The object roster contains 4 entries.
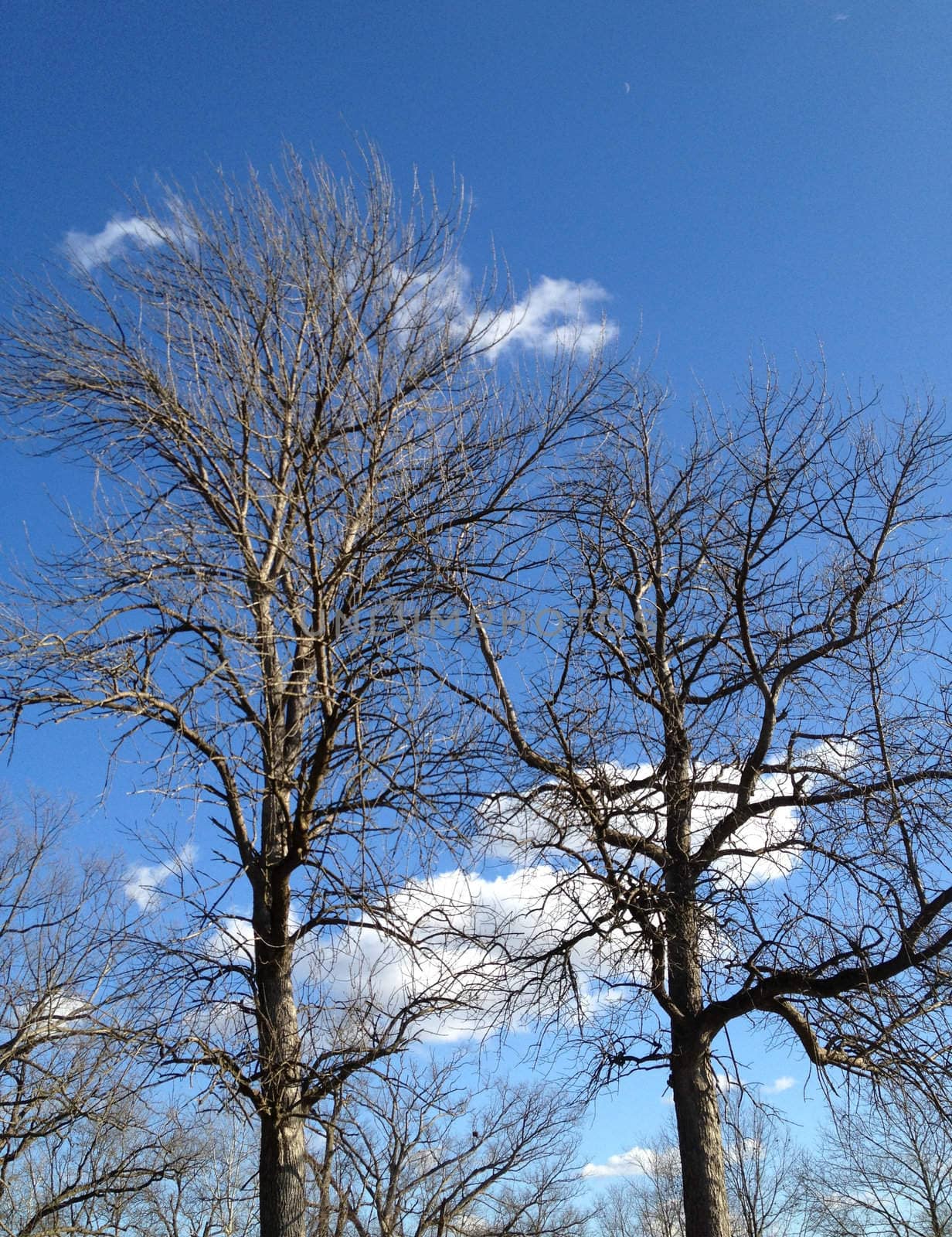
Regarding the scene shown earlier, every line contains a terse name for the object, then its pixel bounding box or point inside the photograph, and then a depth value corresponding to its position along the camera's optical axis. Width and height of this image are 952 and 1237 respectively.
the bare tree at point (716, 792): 6.36
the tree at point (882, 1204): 23.62
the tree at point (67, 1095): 6.80
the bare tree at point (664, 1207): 30.64
